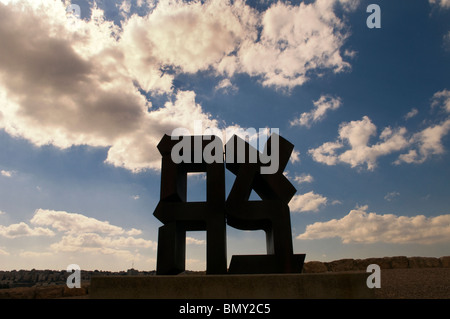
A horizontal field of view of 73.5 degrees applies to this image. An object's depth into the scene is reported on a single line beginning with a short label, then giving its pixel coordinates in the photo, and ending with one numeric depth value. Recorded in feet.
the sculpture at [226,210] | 22.71
